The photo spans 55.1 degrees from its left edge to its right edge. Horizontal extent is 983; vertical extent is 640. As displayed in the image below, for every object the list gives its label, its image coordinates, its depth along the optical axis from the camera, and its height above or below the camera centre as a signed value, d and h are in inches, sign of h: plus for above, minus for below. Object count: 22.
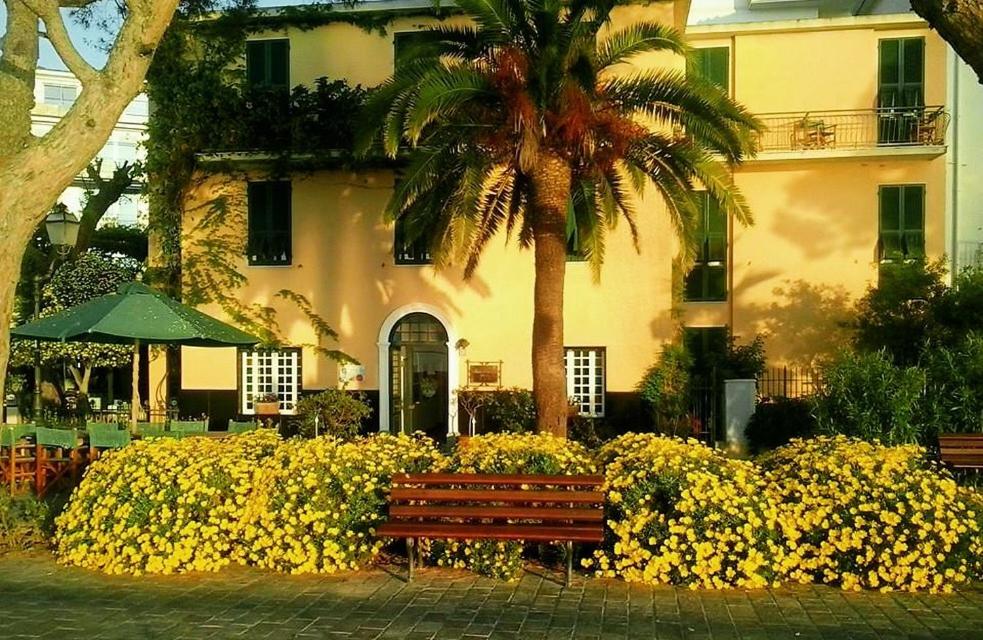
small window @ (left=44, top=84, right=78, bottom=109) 2375.7 +554.0
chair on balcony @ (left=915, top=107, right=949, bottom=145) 773.3 +151.9
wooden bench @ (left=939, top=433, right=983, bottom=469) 382.0 -57.9
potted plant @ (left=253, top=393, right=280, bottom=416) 773.3 -76.7
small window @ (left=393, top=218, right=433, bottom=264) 763.4 +49.3
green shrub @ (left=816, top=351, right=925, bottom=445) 494.3 -49.2
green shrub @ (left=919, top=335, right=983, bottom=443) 505.4 -48.1
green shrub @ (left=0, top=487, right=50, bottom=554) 346.6 -79.4
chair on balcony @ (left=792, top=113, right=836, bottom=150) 791.1 +148.2
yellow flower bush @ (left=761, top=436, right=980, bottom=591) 284.4 -66.6
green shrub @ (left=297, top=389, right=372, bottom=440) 721.6 -78.5
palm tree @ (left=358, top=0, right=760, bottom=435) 490.9 +101.1
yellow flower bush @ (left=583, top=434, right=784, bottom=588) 288.8 -67.4
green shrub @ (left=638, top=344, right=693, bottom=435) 701.3 -60.6
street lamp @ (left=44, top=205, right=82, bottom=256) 589.6 +53.5
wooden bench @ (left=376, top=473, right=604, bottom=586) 287.3 -62.1
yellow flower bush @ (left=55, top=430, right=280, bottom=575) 310.8 -67.8
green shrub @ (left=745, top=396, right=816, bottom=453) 619.8 -76.0
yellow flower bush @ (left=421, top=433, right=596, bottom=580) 303.0 -53.3
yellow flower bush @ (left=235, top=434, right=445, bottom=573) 309.0 -66.7
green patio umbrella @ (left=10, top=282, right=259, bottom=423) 445.4 -5.4
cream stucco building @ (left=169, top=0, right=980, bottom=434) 752.3 +54.8
